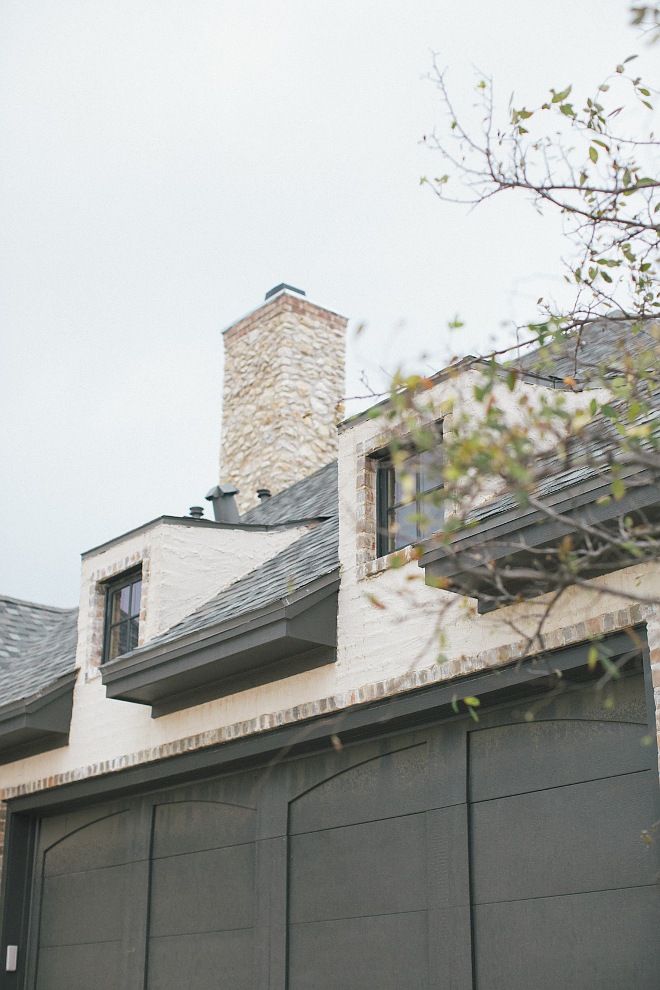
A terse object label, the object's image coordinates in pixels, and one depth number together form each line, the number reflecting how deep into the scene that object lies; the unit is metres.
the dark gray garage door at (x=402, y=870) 6.52
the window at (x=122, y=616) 11.62
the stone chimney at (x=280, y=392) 17.05
